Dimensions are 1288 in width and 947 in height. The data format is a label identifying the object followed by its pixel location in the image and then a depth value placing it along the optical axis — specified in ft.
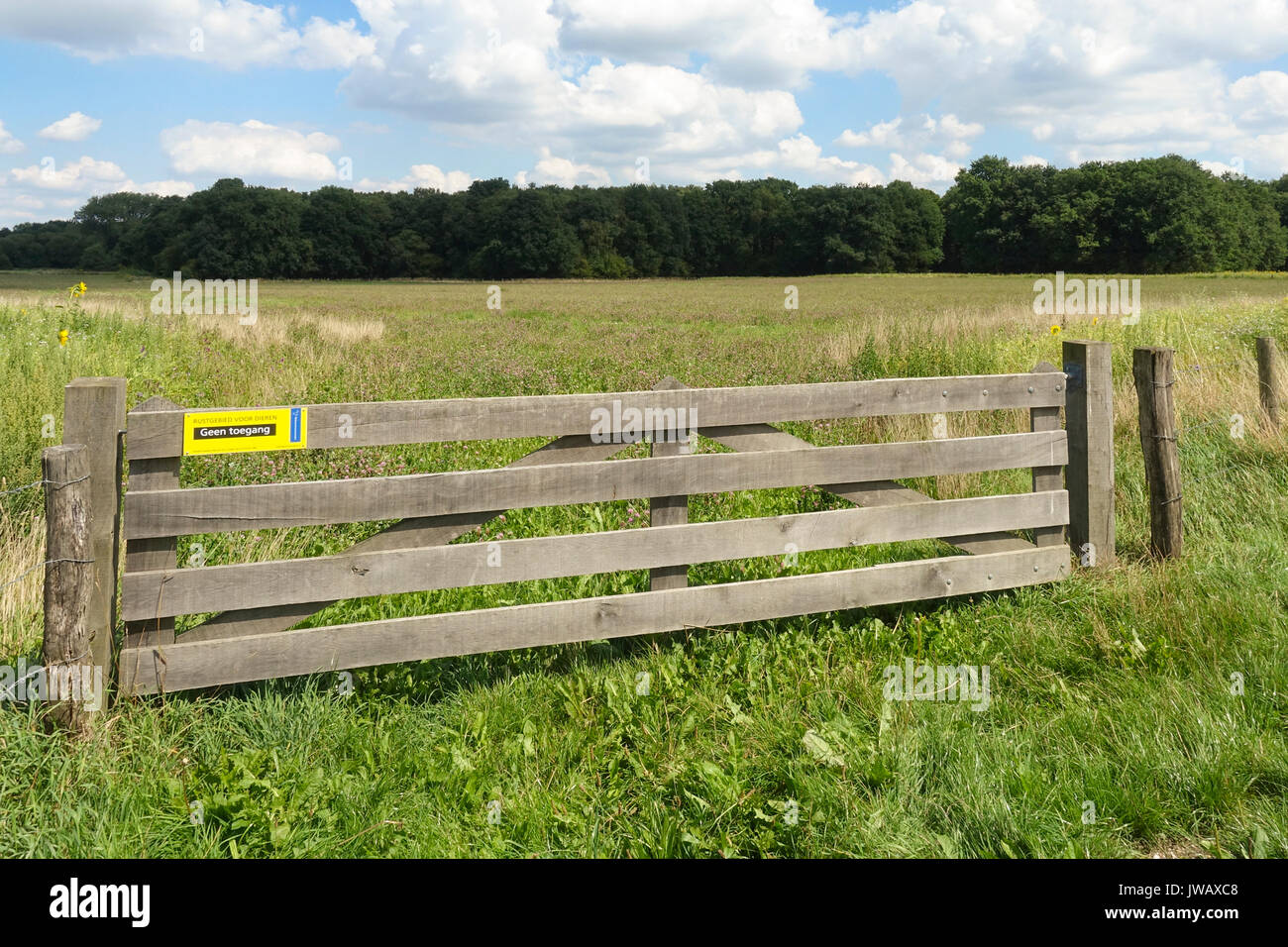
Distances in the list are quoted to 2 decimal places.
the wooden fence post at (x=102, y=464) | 12.29
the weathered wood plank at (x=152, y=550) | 12.64
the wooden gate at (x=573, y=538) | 12.80
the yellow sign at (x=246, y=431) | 12.76
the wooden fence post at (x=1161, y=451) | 18.63
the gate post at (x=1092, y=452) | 18.63
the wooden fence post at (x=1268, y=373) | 27.02
